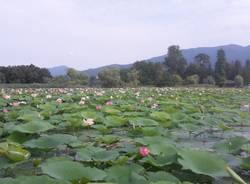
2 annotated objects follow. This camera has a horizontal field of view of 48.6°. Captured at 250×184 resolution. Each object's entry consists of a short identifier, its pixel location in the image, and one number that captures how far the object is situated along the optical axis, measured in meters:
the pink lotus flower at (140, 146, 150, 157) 1.55
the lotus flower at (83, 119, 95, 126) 2.36
